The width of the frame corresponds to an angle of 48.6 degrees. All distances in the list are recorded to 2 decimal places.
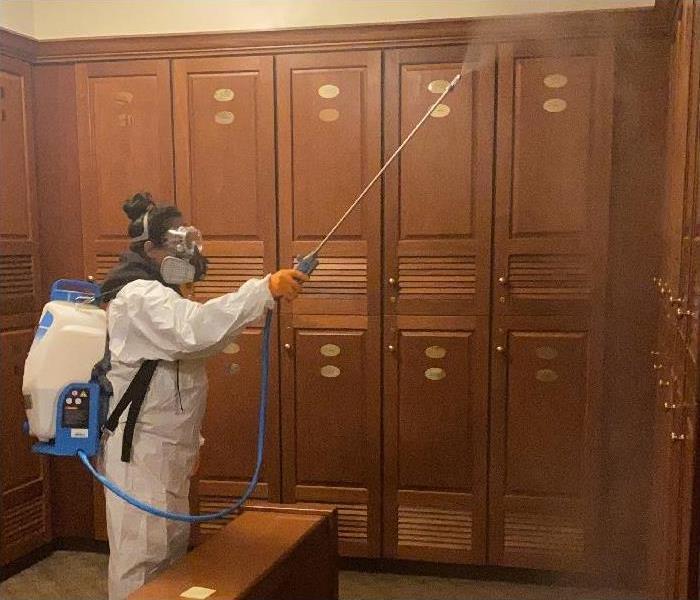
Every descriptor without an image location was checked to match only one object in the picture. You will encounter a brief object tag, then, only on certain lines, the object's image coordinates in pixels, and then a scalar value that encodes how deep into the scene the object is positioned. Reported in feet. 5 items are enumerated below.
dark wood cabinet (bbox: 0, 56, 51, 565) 9.51
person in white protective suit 6.86
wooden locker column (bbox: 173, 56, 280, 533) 9.47
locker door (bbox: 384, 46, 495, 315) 8.96
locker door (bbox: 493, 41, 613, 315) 8.68
